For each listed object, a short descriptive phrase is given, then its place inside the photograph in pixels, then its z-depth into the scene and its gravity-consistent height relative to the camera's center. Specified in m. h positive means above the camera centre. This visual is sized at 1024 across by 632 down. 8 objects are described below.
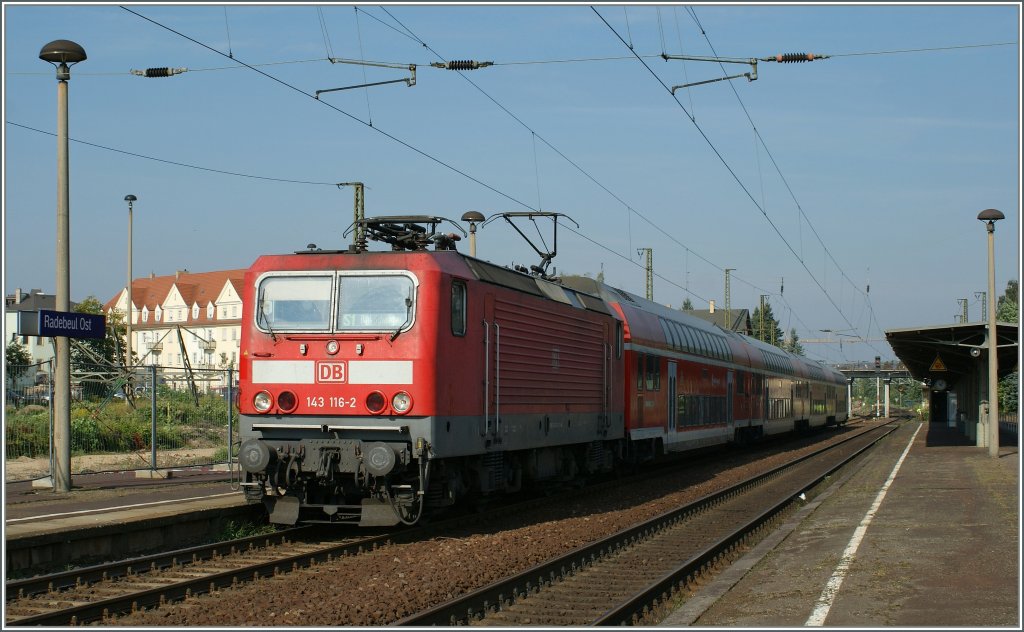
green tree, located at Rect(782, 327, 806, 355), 135.74 +2.47
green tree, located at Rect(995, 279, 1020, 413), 81.94 -1.80
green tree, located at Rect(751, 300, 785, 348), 128.88 +4.88
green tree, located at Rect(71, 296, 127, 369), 58.28 +1.21
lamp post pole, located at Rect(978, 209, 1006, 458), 27.75 +0.19
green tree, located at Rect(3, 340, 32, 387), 63.00 +0.49
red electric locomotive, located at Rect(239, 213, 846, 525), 12.52 -0.21
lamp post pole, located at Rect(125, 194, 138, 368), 39.69 +1.54
